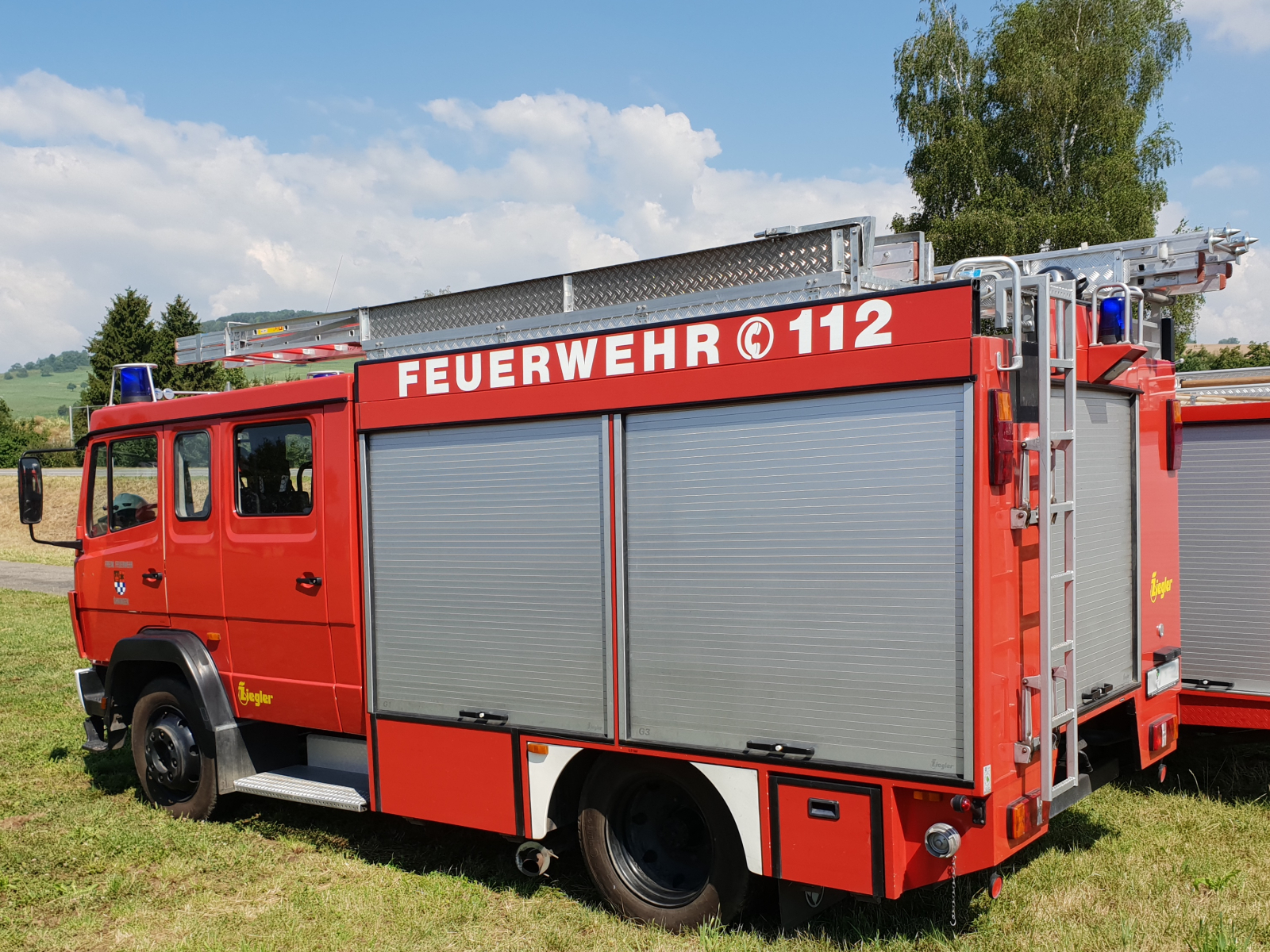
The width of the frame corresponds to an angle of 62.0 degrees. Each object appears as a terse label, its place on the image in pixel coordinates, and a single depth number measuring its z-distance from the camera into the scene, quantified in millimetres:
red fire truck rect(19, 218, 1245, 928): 4004
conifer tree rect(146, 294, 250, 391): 46750
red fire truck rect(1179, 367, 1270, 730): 6176
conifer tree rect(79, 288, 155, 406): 53156
